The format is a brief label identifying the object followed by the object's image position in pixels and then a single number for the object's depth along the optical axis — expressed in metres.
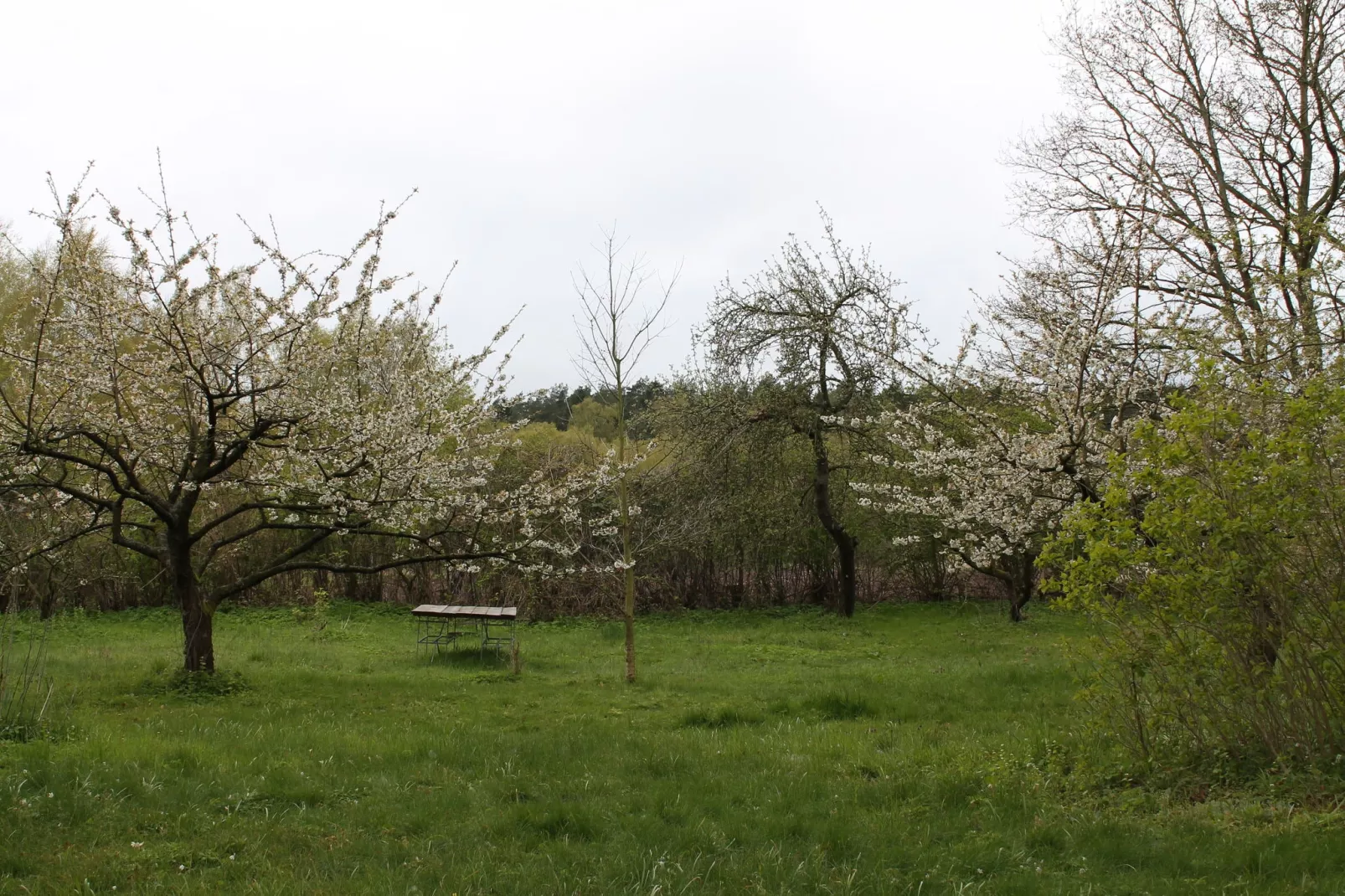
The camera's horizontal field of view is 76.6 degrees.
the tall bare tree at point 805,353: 17.67
